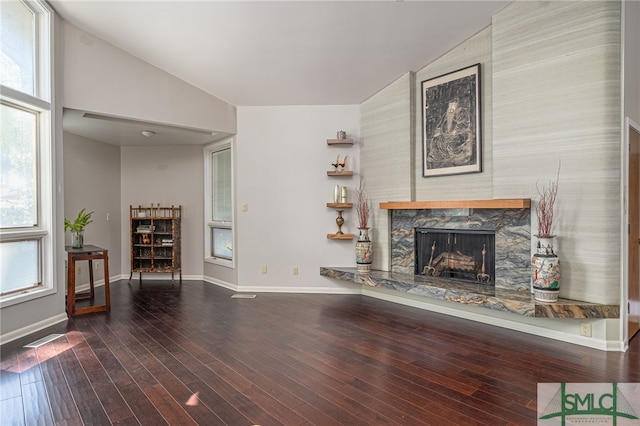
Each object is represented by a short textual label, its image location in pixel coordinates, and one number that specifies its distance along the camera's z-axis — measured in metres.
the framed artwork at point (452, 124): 3.81
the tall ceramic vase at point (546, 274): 2.99
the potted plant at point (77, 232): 4.31
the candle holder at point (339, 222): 4.96
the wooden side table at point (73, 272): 4.00
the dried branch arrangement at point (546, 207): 3.10
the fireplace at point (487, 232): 3.43
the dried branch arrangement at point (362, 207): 4.79
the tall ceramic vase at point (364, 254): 4.58
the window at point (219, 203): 5.77
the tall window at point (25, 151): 3.29
